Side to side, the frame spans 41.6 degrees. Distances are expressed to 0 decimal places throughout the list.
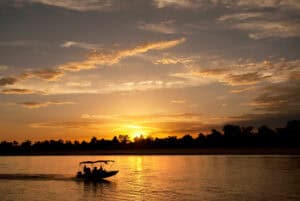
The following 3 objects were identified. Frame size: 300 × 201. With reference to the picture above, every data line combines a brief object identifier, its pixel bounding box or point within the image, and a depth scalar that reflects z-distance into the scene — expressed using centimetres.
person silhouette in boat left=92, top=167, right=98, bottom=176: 6706
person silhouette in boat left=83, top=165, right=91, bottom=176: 6731
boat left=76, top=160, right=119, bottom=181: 6688
